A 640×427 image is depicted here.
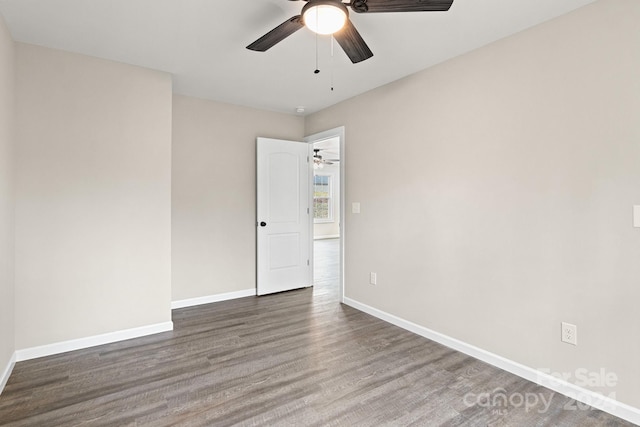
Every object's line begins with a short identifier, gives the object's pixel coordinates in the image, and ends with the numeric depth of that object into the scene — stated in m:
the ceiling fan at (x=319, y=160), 7.93
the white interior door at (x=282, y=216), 4.31
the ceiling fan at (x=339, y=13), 1.63
